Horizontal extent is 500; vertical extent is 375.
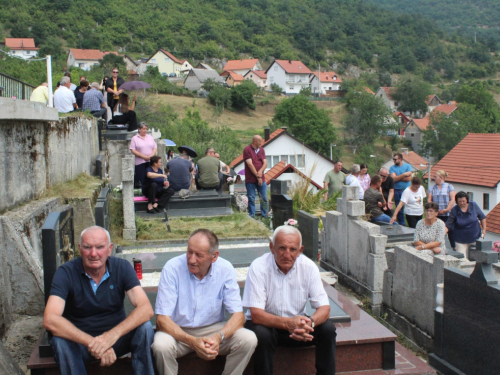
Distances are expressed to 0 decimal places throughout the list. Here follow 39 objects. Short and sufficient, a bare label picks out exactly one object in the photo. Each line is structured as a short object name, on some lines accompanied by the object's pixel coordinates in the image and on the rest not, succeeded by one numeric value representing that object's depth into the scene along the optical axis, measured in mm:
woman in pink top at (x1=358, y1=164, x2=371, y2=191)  11391
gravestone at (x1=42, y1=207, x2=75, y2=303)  4414
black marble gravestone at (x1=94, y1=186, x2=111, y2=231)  6742
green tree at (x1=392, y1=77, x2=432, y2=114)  108688
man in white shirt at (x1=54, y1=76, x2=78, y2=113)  11305
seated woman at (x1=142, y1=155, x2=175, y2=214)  10430
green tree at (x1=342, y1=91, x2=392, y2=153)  77500
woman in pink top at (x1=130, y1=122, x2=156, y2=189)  10922
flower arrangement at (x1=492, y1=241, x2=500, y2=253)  9504
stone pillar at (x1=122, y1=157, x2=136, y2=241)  9305
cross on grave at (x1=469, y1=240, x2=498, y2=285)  4738
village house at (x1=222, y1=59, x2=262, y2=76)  124500
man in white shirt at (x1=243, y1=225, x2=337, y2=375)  4324
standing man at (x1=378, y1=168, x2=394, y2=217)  10788
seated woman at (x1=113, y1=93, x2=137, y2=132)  14477
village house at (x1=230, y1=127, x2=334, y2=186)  41406
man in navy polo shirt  3900
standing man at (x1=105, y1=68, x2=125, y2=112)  14008
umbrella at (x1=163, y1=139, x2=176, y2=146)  19888
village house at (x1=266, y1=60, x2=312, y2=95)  117219
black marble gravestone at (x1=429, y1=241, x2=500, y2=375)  4746
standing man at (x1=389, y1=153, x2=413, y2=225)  11031
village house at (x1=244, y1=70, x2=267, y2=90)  119200
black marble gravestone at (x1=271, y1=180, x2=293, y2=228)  9531
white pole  8889
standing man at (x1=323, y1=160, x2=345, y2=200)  12096
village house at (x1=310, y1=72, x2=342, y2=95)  119188
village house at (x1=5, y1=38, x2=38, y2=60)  95062
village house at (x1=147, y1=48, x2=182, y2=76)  112688
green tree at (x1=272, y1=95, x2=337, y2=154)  70062
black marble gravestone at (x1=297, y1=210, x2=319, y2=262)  8258
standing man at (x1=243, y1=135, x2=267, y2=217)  11117
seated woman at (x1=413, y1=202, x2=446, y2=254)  7570
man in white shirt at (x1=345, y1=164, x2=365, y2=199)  10828
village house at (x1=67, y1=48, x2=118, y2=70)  96875
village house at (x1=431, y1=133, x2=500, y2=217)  32719
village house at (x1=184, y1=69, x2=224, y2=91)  95744
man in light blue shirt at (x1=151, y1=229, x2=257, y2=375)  4172
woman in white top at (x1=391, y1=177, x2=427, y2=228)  9797
